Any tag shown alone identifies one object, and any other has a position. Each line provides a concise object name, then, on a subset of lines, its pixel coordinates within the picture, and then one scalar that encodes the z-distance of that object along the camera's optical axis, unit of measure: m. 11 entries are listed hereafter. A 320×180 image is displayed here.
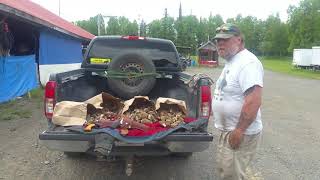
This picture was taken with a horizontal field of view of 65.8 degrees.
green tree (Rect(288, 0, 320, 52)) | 35.74
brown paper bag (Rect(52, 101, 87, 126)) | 2.85
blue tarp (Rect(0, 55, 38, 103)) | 6.75
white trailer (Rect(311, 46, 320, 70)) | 22.96
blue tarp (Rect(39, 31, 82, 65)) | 9.83
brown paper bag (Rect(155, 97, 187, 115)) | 3.15
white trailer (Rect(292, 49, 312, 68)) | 25.04
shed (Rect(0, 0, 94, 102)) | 8.64
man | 2.14
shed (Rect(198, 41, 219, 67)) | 29.75
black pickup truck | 2.65
